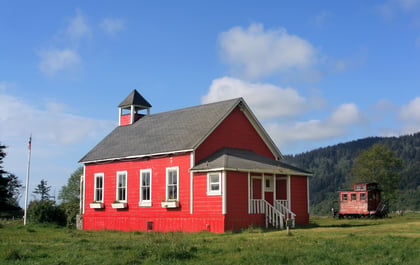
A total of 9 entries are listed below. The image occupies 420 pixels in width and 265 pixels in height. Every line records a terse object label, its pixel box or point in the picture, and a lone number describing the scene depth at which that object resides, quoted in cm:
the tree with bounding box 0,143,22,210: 5319
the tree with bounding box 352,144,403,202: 5681
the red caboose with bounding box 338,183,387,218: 4316
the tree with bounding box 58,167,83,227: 7536
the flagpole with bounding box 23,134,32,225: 3508
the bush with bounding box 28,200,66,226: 3416
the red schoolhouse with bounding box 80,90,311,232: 2488
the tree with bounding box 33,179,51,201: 10431
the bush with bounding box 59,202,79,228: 3625
